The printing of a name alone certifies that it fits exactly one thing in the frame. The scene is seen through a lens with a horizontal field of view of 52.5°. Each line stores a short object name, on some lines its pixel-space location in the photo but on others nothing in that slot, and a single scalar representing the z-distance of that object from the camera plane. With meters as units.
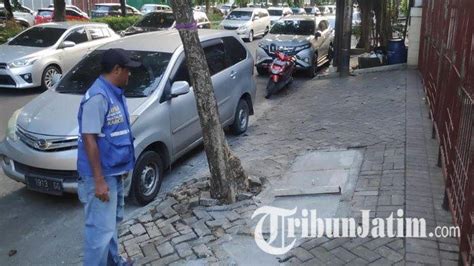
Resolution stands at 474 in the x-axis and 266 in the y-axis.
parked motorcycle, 10.75
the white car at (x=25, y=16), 24.24
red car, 26.30
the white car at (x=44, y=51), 10.34
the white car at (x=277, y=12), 32.09
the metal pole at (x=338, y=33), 12.62
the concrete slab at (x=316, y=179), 4.92
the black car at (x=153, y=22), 17.59
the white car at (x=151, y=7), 34.66
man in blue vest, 3.23
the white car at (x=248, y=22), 24.66
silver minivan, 4.85
